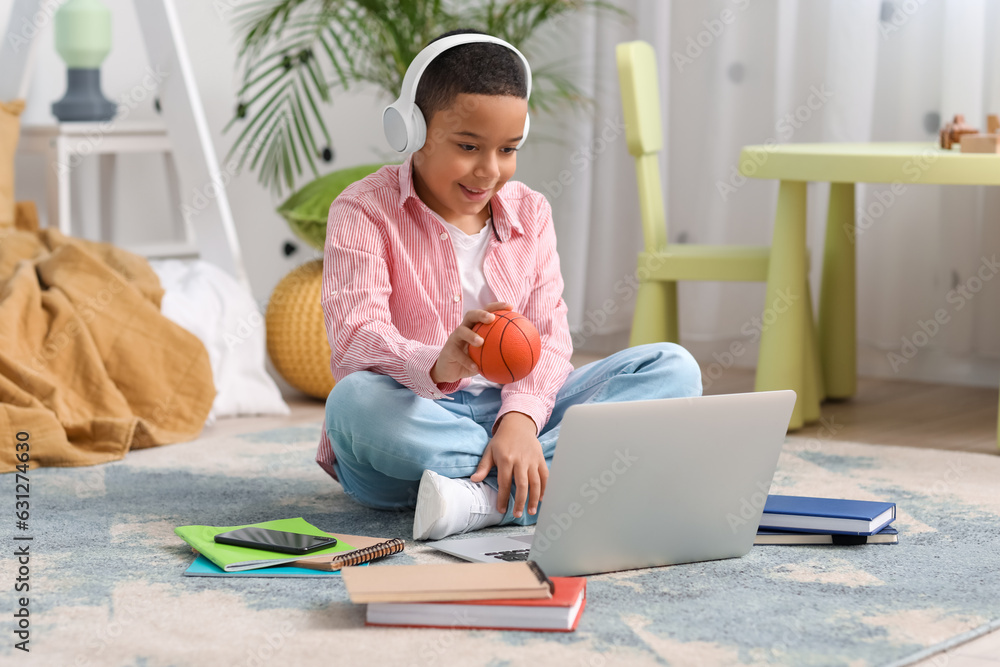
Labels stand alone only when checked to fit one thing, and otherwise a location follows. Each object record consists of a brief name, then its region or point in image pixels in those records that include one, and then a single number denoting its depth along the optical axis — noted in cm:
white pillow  412
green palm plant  454
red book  279
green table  374
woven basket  436
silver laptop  287
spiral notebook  299
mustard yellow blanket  369
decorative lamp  437
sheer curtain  459
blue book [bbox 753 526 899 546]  313
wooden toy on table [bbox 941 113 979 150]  395
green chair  415
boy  310
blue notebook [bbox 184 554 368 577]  298
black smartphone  302
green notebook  299
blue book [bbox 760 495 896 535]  311
